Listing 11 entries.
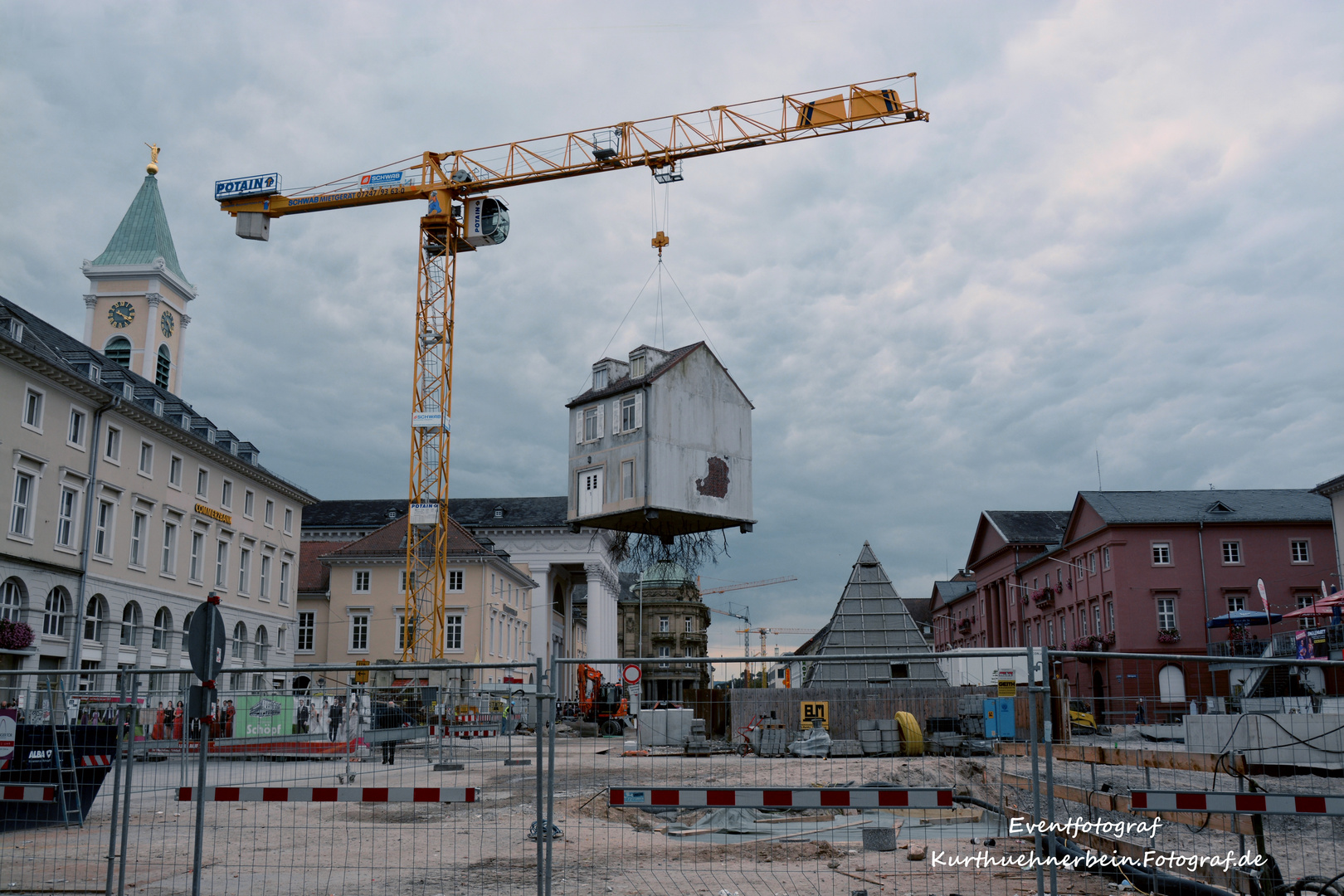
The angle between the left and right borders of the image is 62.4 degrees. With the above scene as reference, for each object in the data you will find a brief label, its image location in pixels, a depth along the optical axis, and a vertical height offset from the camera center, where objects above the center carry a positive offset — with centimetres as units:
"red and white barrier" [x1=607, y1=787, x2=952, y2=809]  842 -111
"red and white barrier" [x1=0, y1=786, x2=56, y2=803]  1229 -150
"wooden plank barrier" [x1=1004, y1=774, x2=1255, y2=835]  1075 -157
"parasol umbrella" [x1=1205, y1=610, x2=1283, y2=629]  4353 +123
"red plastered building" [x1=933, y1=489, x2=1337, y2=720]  6141 +498
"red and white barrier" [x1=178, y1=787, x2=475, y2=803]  928 -119
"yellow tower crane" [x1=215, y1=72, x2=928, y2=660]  5281 +2010
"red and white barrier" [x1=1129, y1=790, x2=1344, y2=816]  804 -111
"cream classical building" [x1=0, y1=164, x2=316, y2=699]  3853 +577
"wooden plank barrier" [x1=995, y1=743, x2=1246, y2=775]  1059 -109
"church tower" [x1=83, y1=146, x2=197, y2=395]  7219 +2339
